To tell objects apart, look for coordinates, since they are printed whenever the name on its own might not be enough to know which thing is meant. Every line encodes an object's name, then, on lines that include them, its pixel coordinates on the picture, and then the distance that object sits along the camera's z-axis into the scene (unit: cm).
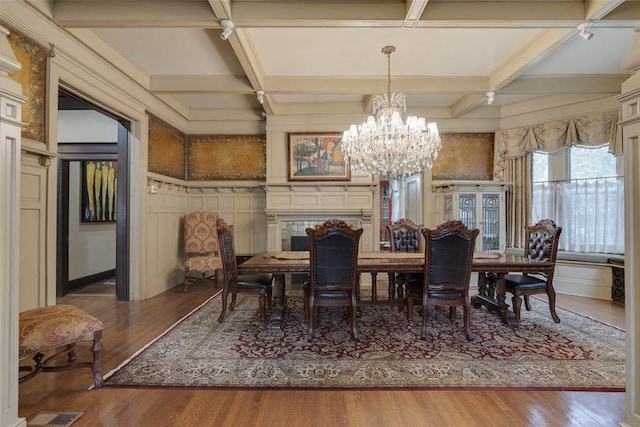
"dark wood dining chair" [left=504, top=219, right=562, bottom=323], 328
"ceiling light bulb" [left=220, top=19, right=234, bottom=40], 270
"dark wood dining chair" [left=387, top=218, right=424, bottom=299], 416
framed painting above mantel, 553
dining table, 296
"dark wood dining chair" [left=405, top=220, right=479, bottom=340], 277
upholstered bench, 185
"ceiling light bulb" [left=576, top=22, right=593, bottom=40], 276
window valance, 441
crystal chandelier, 343
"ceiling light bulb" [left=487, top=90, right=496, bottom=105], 429
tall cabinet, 520
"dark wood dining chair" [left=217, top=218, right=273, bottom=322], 328
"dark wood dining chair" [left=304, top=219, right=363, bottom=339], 275
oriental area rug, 216
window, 445
